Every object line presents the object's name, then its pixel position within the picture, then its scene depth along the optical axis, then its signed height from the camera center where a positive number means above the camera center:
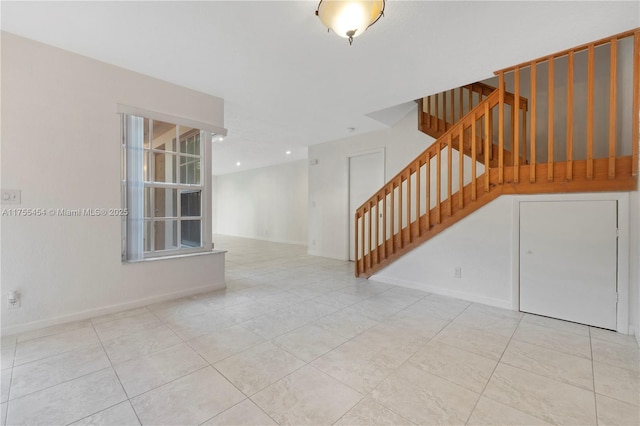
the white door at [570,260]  2.58 -0.50
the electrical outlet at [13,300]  2.36 -0.79
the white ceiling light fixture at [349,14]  1.77 +1.36
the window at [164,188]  2.98 +0.29
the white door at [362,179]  5.37 +0.68
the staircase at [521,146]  2.56 +0.84
